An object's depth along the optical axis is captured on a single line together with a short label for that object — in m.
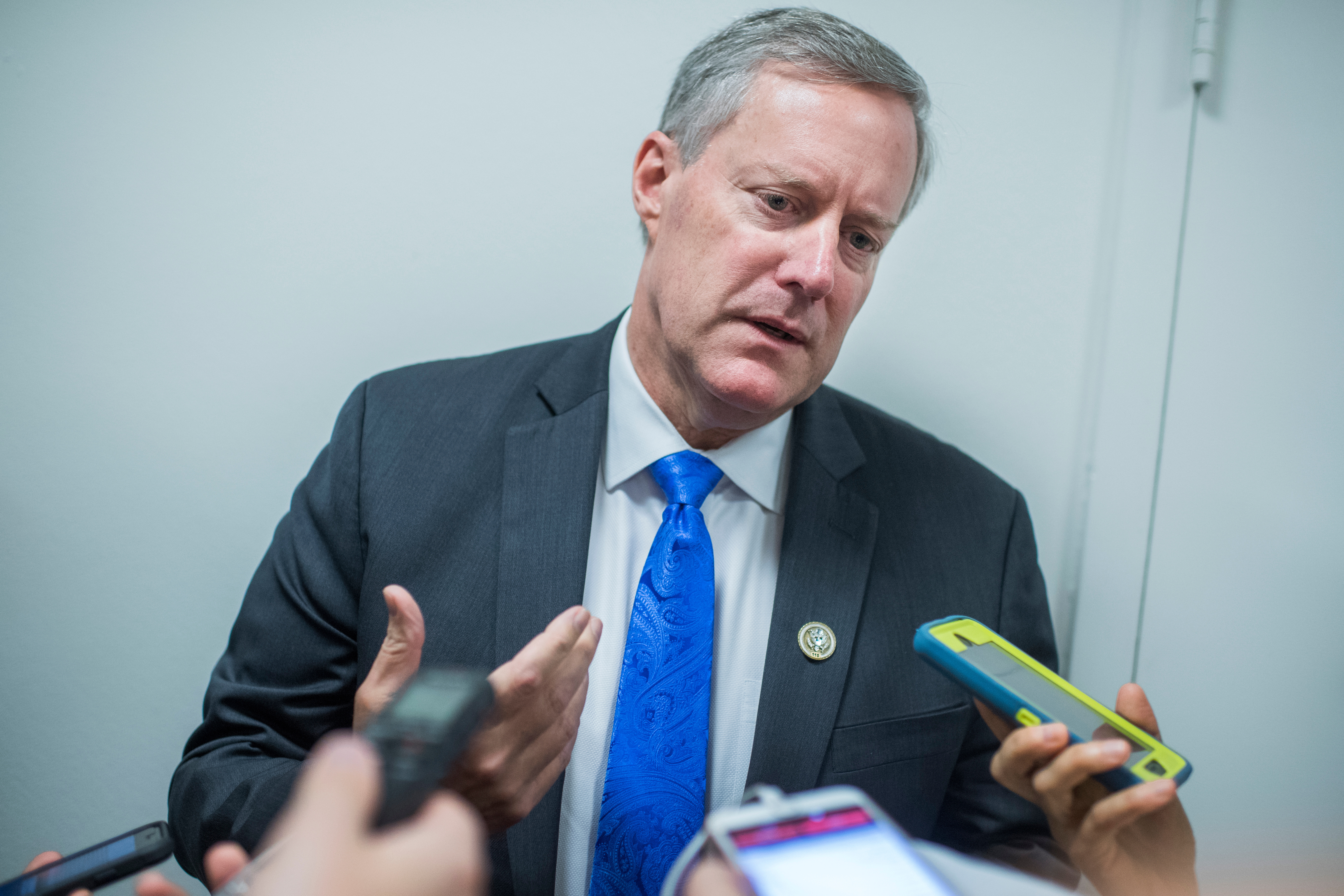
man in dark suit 1.10
